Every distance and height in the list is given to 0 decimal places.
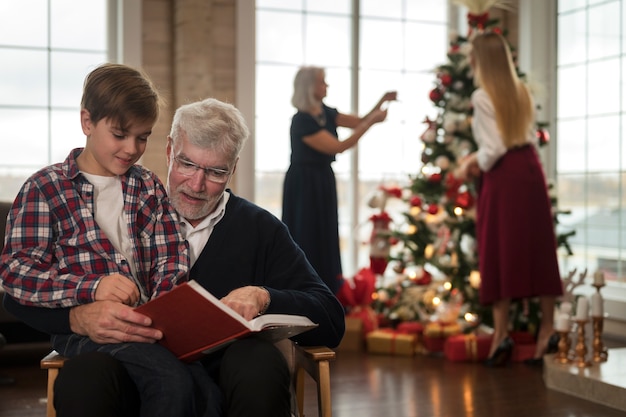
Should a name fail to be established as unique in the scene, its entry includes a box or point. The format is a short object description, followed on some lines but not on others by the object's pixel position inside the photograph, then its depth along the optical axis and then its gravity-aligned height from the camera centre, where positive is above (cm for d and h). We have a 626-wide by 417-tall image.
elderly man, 191 -27
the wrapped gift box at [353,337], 523 -89
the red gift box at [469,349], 489 -89
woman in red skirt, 459 -6
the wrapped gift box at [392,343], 506 -89
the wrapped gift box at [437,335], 510 -85
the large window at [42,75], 555 +71
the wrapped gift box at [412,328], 518 -83
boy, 199 -11
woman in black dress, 527 +8
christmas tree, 528 -18
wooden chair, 194 -44
